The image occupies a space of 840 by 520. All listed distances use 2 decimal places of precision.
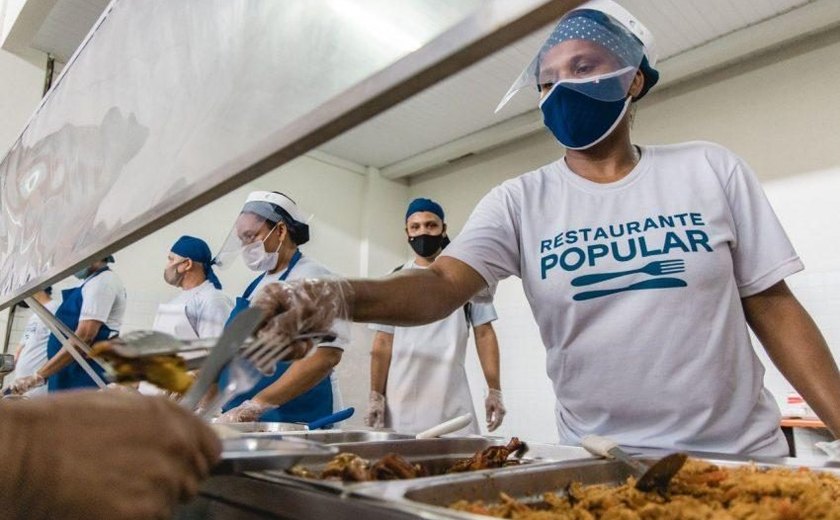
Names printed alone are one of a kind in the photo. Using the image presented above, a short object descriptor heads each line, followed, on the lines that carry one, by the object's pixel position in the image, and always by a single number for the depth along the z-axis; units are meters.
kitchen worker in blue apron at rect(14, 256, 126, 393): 3.26
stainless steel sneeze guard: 0.57
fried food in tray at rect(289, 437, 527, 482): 0.67
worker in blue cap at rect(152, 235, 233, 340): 2.91
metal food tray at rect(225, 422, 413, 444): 1.17
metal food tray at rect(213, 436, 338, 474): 0.54
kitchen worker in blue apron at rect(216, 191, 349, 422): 2.03
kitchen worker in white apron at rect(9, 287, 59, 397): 3.65
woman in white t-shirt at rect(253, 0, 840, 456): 1.13
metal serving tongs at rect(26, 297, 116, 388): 1.71
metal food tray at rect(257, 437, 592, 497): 0.98
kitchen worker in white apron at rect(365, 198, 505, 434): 3.03
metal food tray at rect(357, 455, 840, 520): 0.56
